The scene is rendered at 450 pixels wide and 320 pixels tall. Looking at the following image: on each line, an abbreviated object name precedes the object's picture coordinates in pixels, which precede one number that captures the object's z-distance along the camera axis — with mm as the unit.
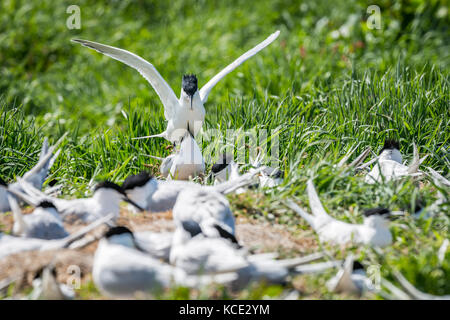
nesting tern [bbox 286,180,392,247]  5432
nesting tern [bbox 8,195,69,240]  5441
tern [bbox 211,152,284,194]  6809
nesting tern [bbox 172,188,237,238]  5418
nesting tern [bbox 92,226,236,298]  4707
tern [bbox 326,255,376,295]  4875
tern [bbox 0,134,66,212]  6305
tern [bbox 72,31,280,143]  7664
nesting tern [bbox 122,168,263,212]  6191
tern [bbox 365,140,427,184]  6816
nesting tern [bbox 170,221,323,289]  4785
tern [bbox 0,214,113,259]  5141
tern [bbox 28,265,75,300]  4680
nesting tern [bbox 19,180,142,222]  5883
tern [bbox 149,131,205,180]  7367
